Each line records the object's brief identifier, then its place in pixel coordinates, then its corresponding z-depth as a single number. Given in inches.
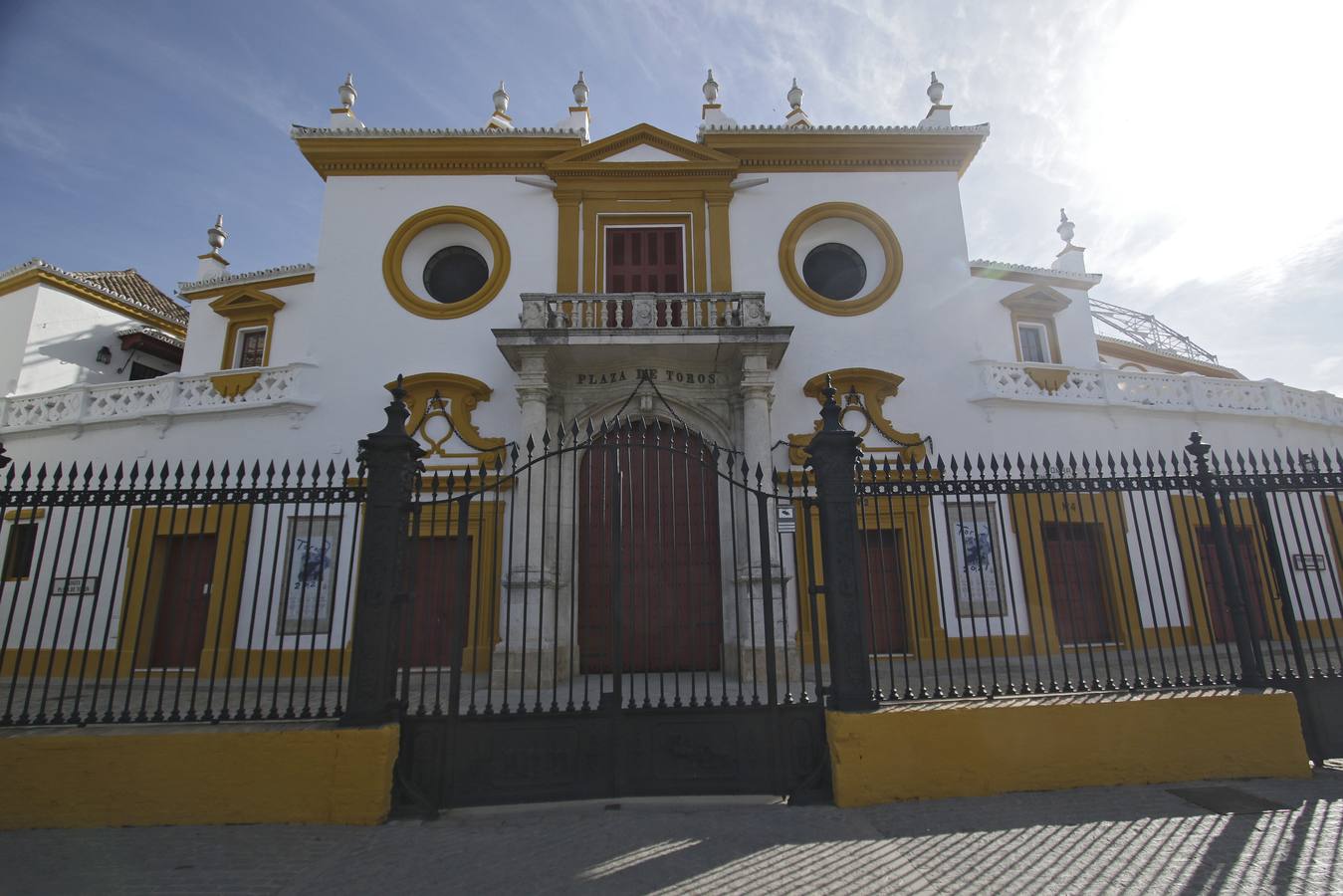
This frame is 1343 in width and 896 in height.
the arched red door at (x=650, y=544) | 363.9
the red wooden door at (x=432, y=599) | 356.5
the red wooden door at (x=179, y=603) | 405.4
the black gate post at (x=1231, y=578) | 205.5
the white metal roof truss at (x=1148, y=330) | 1050.1
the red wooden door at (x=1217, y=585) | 410.9
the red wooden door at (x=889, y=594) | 382.0
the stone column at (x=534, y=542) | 334.6
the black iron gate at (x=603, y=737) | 182.5
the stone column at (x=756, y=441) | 362.9
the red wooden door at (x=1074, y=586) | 385.7
